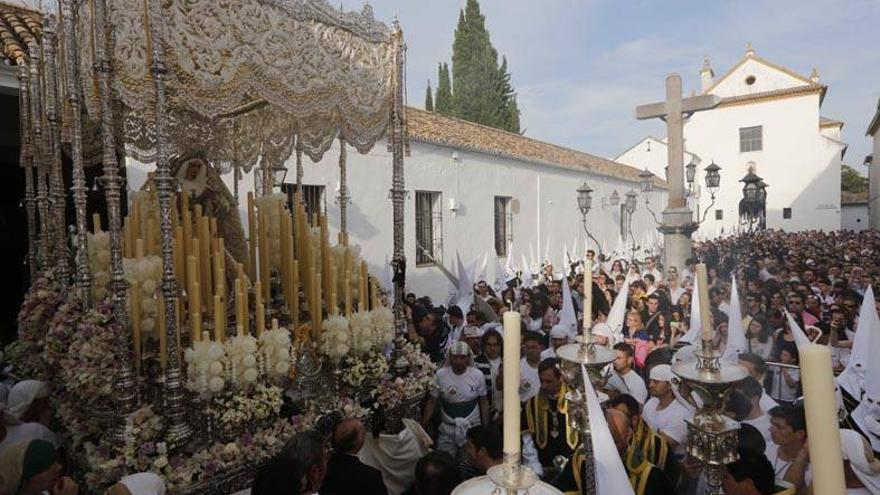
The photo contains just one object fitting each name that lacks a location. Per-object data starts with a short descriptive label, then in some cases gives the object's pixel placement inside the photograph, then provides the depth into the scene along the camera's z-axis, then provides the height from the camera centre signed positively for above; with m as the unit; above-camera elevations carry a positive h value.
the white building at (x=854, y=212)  41.34 +1.02
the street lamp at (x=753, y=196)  12.57 +0.75
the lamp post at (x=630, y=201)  17.82 +0.94
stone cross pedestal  10.82 +1.36
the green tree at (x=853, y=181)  52.43 +4.29
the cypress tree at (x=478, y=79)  29.17 +8.34
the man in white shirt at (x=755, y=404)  3.73 -1.23
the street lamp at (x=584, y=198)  13.46 +0.82
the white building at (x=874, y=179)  35.34 +3.13
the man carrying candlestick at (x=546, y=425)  3.88 -1.43
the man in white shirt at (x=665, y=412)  3.87 -1.35
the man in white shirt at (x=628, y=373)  4.55 -1.23
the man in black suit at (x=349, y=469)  3.13 -1.38
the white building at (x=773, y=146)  30.17 +4.73
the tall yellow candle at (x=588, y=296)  2.15 -0.26
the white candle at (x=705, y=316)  1.83 -0.29
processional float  3.16 -0.12
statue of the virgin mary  4.60 +0.37
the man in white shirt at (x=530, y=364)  4.90 -1.25
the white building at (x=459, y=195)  11.32 +0.98
